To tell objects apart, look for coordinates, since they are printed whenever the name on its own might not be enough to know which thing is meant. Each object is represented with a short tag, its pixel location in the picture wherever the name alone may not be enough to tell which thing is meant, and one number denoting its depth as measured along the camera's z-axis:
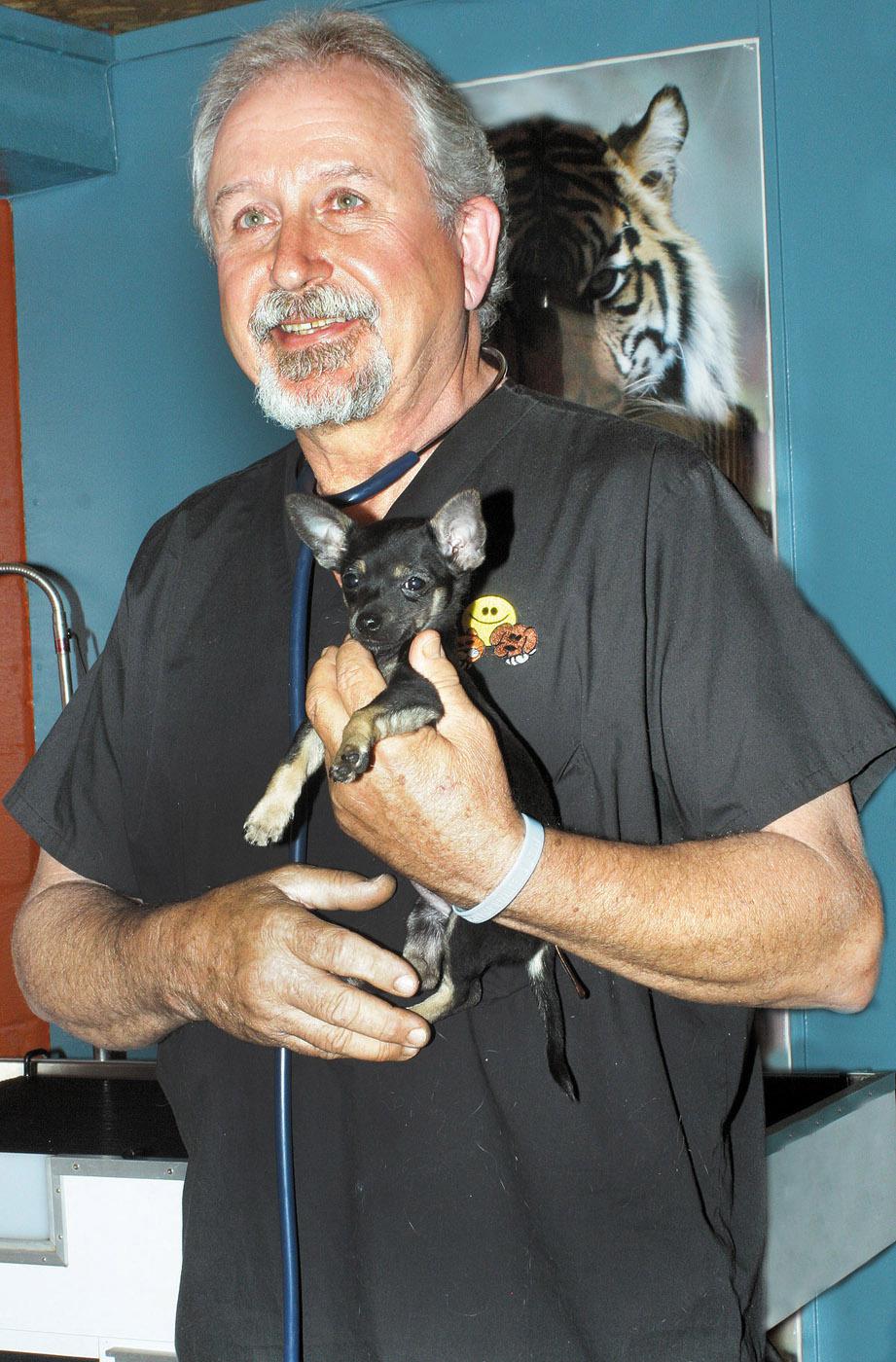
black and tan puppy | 1.16
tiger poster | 2.80
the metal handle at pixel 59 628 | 2.99
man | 1.14
